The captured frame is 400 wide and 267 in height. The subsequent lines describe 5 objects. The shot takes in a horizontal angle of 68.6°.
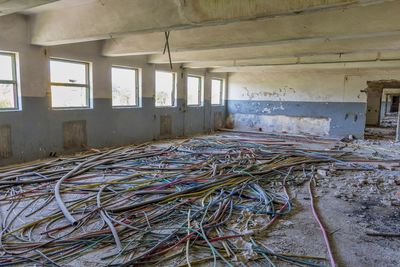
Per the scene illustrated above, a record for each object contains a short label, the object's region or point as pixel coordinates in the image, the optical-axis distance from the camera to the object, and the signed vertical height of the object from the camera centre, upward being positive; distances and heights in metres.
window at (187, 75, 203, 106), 10.57 +0.40
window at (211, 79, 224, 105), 11.95 +0.45
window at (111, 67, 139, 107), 7.63 +0.37
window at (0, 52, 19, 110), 5.32 +0.28
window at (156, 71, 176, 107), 9.11 +0.40
